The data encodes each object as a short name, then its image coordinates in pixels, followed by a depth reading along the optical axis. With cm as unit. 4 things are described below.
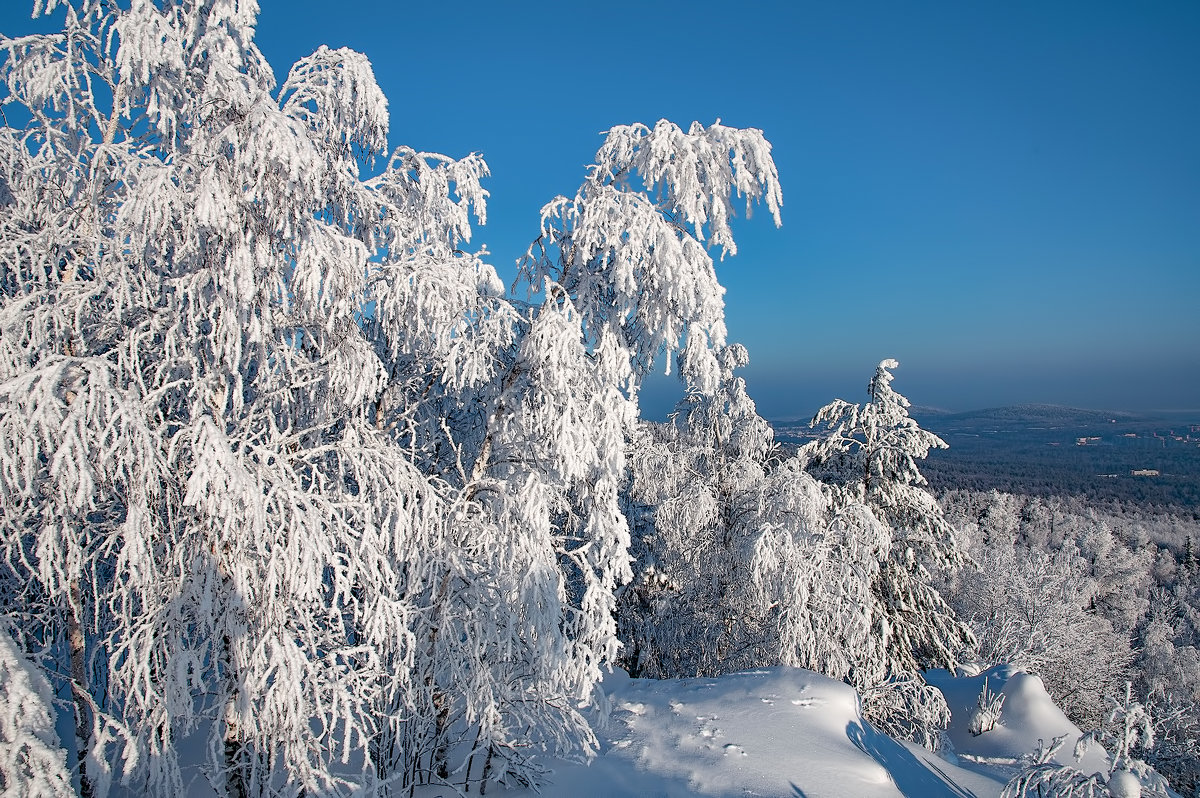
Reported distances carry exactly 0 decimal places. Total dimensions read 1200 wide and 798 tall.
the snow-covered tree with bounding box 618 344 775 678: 1252
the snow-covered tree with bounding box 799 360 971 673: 1102
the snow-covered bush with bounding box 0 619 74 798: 233
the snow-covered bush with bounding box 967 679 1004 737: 875
